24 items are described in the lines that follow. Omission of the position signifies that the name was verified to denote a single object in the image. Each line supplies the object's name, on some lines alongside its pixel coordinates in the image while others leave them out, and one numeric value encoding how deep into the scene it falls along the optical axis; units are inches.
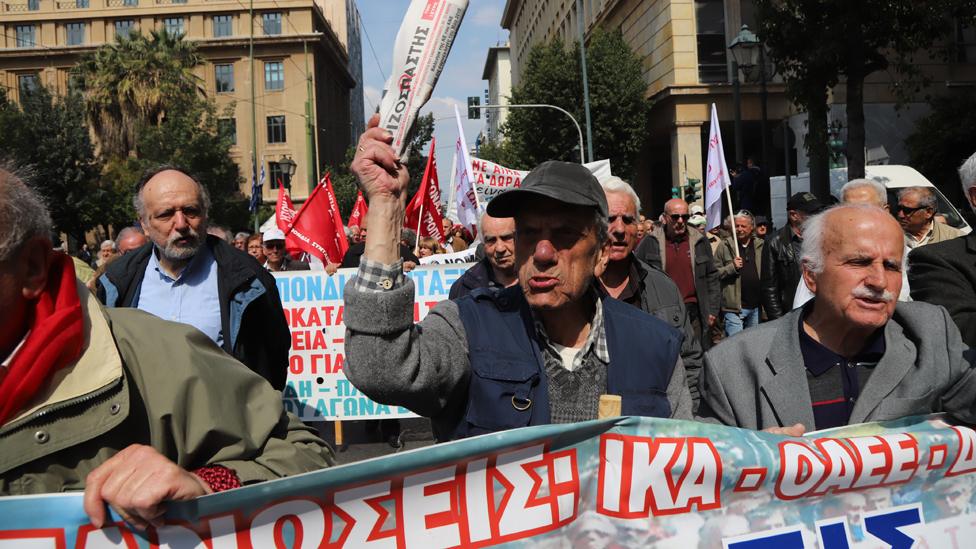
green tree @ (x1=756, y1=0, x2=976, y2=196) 649.0
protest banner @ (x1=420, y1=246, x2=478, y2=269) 378.3
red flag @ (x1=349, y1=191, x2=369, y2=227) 581.9
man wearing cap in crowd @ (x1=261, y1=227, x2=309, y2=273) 403.2
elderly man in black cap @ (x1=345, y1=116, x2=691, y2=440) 83.3
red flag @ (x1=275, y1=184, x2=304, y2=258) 524.7
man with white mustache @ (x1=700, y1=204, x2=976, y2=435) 103.9
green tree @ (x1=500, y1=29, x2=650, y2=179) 1379.2
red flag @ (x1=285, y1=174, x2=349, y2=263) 392.5
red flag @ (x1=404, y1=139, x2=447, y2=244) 495.8
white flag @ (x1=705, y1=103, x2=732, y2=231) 419.2
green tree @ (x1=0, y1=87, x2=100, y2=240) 1493.6
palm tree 1643.7
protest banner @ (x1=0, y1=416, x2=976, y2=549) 74.0
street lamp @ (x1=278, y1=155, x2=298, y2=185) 1020.5
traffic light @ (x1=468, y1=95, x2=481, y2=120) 1239.9
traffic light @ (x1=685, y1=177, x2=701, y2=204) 938.7
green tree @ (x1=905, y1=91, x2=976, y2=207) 928.9
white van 430.4
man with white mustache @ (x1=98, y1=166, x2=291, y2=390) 168.2
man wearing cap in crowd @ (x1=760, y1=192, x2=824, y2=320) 300.8
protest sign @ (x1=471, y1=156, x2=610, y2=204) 540.7
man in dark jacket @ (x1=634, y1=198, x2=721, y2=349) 295.6
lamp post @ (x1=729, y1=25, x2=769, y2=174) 683.4
